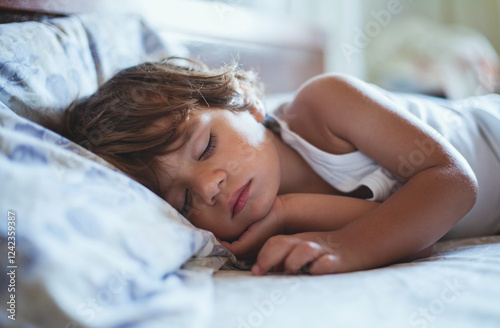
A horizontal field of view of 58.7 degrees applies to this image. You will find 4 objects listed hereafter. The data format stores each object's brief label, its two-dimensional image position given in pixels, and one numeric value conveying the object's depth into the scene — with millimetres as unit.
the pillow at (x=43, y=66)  782
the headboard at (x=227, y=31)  1159
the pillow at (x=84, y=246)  422
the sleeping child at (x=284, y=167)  728
